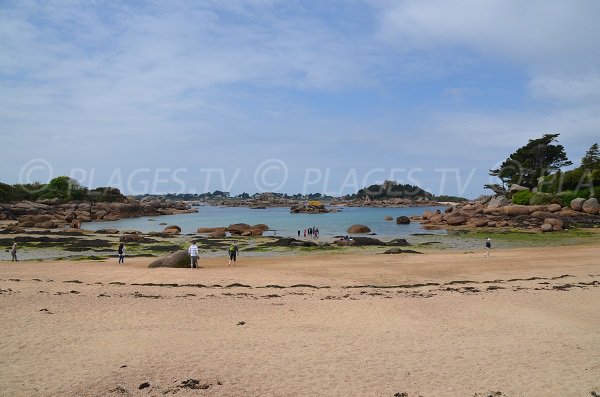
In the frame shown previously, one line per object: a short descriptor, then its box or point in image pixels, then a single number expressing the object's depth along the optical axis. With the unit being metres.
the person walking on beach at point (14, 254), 29.51
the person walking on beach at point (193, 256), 25.67
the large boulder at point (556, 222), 50.01
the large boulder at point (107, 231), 52.94
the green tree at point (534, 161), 80.44
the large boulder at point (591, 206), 58.69
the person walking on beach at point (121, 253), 28.65
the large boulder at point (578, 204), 60.19
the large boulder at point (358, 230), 57.35
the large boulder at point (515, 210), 60.84
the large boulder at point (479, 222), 58.36
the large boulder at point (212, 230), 55.48
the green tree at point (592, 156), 78.82
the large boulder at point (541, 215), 57.45
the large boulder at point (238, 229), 55.06
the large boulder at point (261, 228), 56.11
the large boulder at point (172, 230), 56.56
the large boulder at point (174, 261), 25.95
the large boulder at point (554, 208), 61.28
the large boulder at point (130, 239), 43.42
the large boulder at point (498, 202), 68.82
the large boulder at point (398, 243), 41.56
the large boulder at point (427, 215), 74.47
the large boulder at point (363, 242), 42.00
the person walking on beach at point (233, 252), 28.55
